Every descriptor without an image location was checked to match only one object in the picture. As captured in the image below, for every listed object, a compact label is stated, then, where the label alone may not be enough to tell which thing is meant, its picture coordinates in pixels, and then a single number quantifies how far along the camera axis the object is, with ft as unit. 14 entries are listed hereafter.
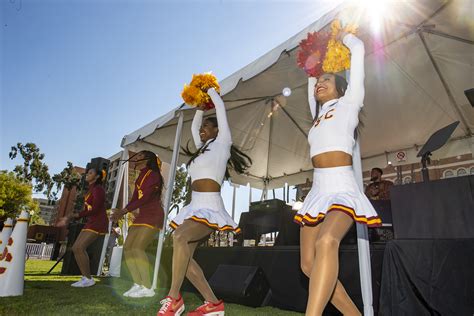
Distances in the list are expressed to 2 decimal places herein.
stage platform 9.59
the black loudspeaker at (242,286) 11.31
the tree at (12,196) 98.63
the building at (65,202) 170.91
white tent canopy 13.94
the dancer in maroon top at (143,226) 12.52
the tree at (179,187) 81.29
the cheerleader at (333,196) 5.18
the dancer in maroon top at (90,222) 14.94
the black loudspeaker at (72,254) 22.18
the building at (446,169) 101.91
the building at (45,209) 434.55
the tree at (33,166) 130.80
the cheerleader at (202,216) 7.82
